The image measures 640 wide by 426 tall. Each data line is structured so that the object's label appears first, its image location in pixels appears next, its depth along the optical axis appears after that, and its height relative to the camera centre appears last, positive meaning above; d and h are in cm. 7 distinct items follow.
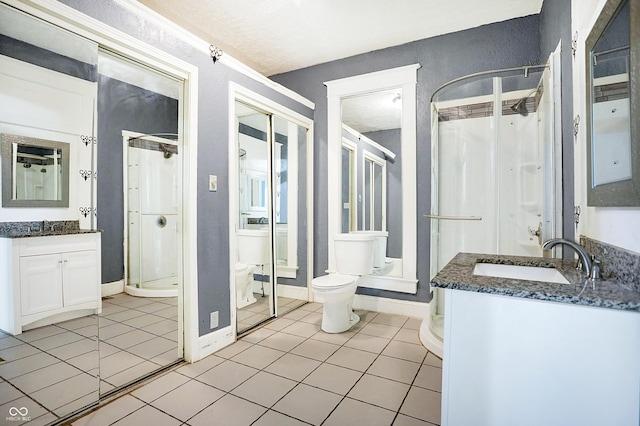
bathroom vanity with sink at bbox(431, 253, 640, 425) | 80 -41
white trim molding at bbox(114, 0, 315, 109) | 173 +119
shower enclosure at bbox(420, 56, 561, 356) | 203 +32
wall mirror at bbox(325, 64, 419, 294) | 295 +49
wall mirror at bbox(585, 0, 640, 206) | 87 +35
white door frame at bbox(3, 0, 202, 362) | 202 +15
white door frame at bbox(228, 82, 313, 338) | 236 +55
